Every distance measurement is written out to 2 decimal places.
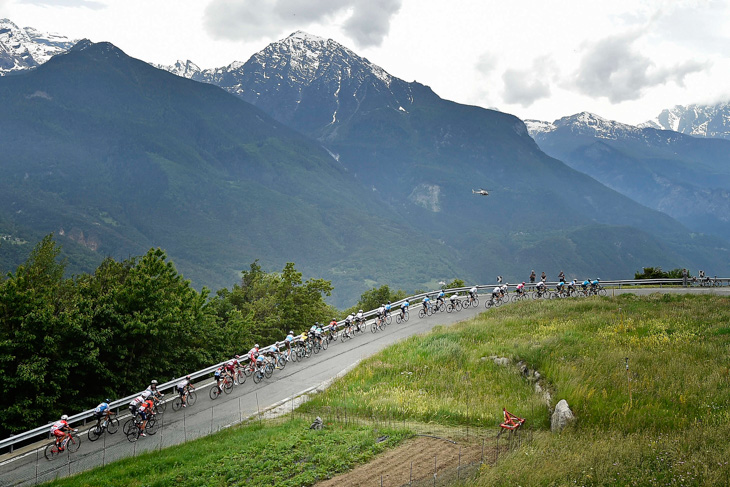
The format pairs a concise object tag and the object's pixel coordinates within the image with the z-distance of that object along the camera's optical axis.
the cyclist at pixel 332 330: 37.03
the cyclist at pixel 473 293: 46.28
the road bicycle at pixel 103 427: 22.08
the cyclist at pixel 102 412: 22.12
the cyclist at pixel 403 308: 42.10
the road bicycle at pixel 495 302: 45.59
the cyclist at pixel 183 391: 25.14
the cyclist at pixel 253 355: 29.25
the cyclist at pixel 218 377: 26.83
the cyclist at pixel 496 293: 45.53
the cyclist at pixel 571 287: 45.94
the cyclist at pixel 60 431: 20.32
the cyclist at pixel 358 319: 39.01
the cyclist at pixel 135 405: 21.73
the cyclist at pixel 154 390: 23.77
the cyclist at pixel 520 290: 47.46
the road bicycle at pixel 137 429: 21.70
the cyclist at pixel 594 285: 44.69
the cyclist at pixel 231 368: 27.86
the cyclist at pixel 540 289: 47.53
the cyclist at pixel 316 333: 34.31
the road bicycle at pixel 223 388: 26.95
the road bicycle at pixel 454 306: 45.38
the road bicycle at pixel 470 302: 46.56
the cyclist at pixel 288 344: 32.75
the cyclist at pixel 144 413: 21.64
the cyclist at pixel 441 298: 45.85
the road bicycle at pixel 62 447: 20.20
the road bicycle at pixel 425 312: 43.47
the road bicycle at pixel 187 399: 25.42
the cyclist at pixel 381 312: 40.11
